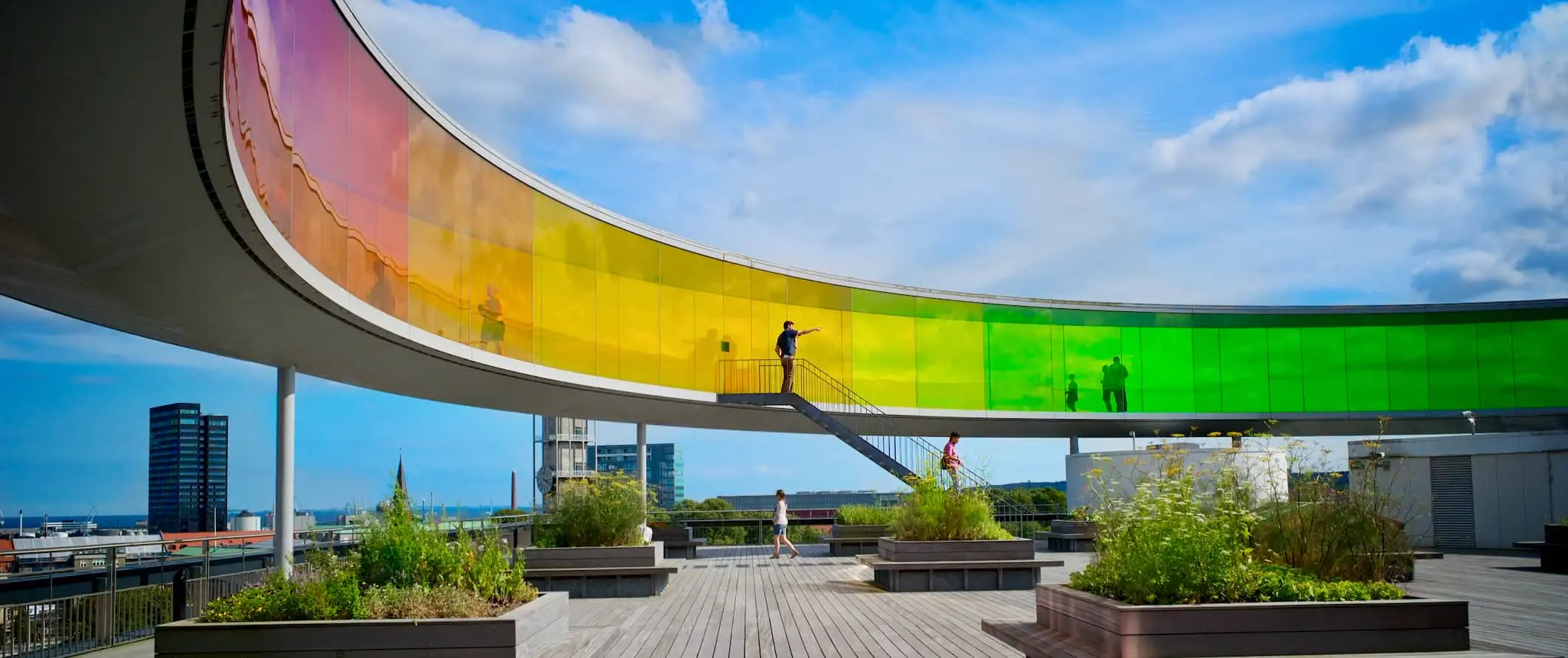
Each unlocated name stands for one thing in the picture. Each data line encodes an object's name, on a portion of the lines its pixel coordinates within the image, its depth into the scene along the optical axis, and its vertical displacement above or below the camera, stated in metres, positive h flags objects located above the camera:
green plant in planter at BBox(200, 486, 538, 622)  7.79 -1.08
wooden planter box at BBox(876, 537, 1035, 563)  14.87 -1.61
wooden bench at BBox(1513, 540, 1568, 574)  16.11 -1.95
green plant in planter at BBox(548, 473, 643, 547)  15.32 -1.14
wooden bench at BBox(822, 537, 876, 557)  21.89 -2.29
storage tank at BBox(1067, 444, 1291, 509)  18.17 -0.79
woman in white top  22.30 -1.86
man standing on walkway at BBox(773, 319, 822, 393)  23.78 +1.59
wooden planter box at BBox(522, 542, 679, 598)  14.77 -1.78
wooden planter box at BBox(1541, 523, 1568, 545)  16.27 -1.64
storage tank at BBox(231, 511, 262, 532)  30.39 -2.33
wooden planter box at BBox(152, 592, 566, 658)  7.35 -1.30
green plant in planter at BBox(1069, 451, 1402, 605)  6.94 -0.86
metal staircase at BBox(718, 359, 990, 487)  22.61 +0.47
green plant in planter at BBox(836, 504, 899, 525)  22.16 -1.71
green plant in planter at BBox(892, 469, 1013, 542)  15.22 -1.20
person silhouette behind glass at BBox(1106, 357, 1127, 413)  29.34 +1.00
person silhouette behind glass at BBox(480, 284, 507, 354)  16.19 +1.51
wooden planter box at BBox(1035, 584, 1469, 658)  6.60 -1.19
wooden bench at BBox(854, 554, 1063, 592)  14.89 -1.94
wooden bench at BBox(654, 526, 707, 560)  22.62 -2.20
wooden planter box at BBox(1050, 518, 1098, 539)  22.78 -2.07
